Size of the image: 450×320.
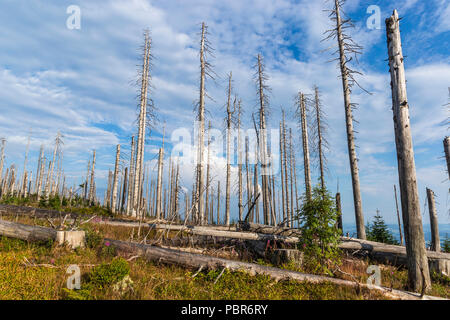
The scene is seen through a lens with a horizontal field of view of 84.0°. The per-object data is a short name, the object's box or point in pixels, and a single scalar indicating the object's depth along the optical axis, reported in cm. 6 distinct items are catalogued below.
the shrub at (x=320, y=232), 730
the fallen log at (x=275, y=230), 1028
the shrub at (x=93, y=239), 830
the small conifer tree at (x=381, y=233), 1581
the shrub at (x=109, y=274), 507
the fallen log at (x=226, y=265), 537
